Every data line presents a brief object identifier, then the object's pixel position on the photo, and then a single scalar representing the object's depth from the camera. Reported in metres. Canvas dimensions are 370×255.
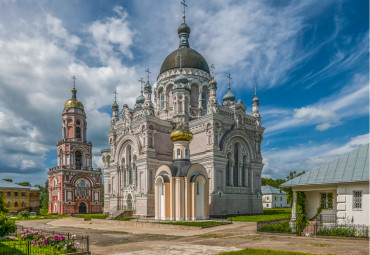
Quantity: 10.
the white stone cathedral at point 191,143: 31.42
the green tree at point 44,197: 79.38
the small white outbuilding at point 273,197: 65.94
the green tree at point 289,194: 19.29
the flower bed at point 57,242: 12.22
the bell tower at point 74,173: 48.44
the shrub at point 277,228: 17.77
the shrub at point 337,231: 15.44
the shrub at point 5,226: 15.58
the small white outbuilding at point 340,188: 16.06
